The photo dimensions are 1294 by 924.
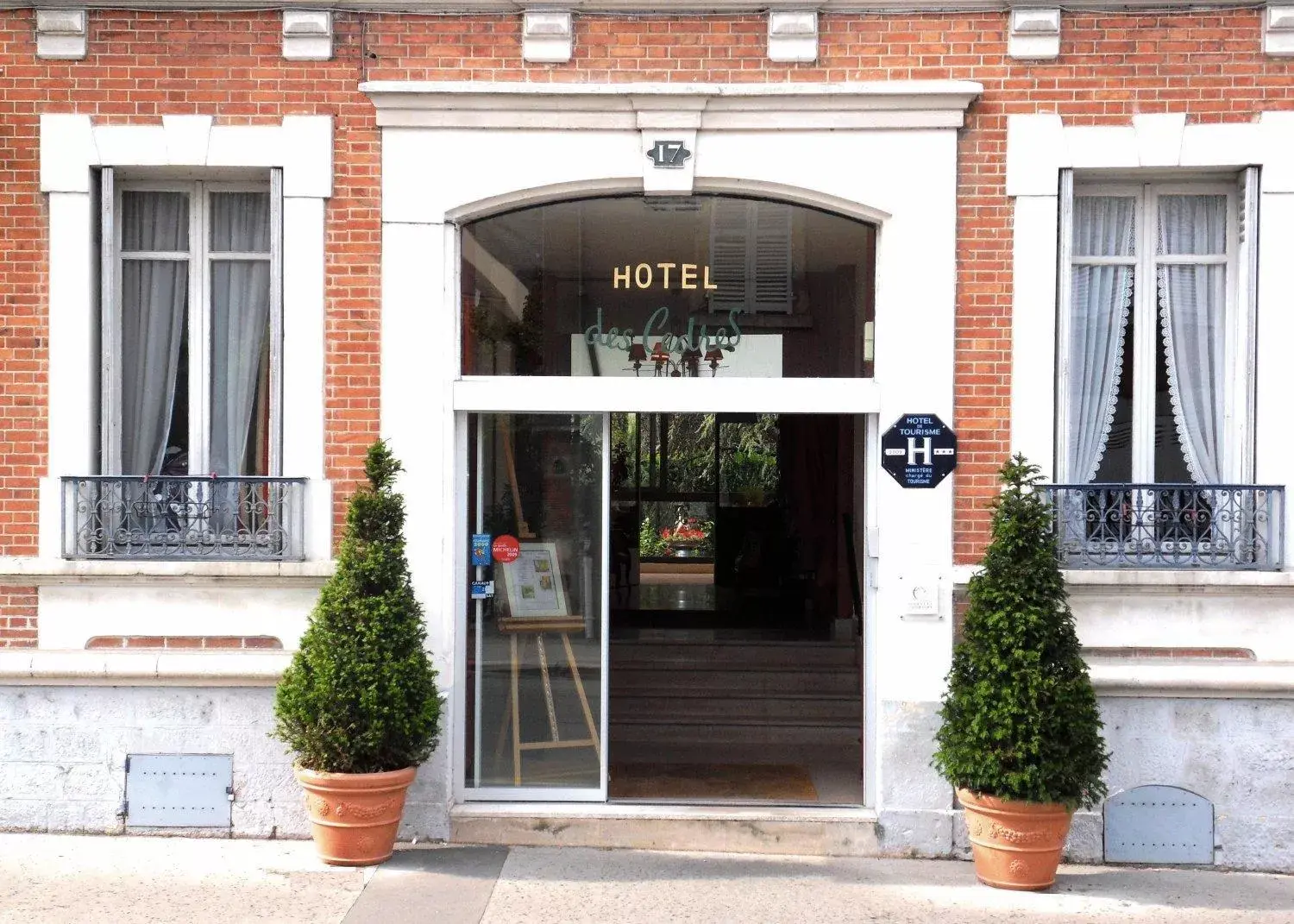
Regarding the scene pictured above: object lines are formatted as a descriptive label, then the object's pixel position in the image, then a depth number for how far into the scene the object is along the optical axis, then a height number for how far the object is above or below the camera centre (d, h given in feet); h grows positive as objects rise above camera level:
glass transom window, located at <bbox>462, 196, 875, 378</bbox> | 24.02 +3.14
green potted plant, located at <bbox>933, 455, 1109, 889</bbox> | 20.27 -4.09
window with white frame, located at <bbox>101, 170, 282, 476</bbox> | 24.02 +2.38
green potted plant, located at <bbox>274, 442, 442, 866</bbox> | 20.86 -3.94
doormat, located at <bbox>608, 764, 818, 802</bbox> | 25.07 -6.66
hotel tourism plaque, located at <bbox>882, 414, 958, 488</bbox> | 22.90 +0.09
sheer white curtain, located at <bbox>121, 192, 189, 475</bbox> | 24.11 +2.71
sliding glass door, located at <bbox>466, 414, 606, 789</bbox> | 24.22 -2.93
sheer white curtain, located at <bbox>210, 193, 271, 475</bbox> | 24.06 +2.49
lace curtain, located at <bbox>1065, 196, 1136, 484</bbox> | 23.59 +2.70
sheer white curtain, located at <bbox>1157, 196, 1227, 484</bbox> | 23.52 +2.56
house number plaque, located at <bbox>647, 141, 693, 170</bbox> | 23.12 +5.44
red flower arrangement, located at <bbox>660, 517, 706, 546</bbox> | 49.06 -3.03
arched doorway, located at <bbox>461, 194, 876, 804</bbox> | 23.95 +1.62
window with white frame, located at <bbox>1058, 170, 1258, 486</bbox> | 23.50 +2.40
